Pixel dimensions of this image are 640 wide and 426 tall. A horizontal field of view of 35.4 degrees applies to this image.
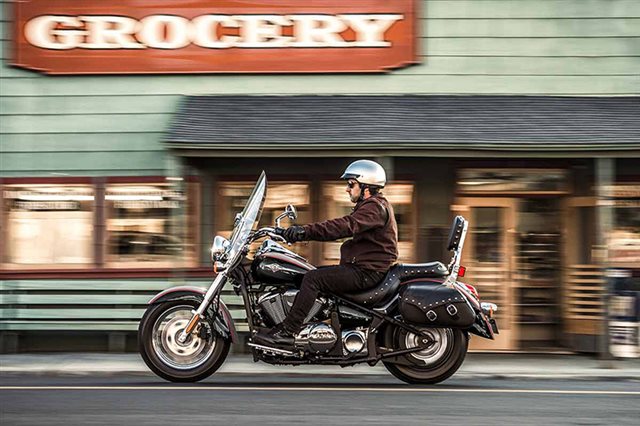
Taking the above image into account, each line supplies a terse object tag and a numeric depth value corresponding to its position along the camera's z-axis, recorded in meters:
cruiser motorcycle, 8.46
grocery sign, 12.84
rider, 8.35
